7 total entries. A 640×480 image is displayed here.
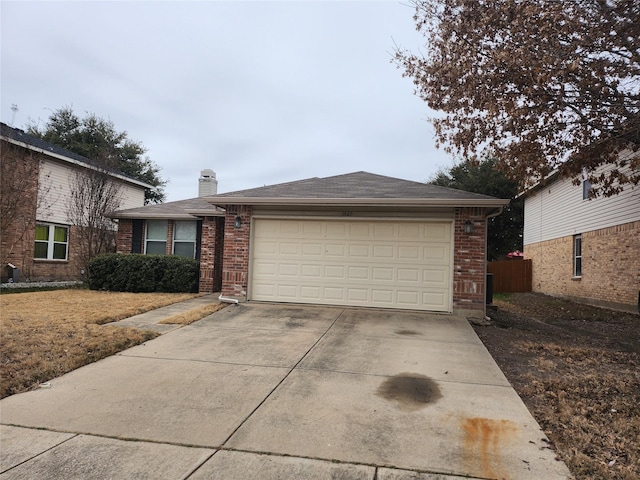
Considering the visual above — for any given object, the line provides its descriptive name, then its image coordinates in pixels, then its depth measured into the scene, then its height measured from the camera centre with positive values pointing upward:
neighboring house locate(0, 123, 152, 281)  14.70 +1.05
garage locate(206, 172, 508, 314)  9.46 +0.20
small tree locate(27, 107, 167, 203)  27.62 +7.38
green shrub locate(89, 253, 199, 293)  12.88 -0.83
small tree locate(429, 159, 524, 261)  26.64 +3.80
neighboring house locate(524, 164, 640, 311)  11.98 +0.67
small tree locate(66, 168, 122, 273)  15.71 +1.33
